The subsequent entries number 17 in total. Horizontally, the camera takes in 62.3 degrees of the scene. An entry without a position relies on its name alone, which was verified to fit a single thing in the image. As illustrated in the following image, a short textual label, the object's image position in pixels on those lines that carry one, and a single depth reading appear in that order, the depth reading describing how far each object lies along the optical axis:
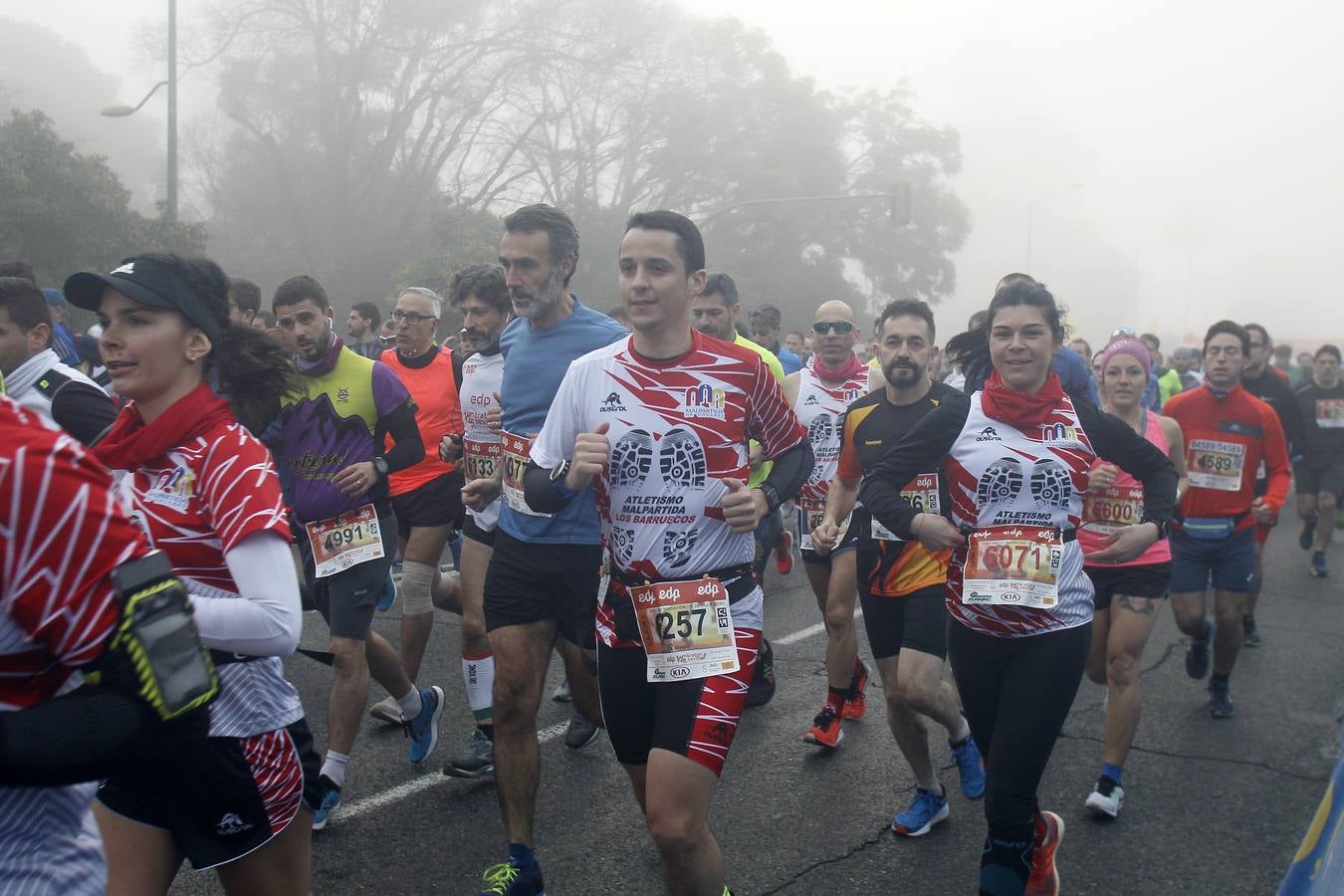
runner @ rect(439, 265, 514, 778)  5.14
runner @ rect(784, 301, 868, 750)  6.10
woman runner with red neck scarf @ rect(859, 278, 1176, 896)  3.50
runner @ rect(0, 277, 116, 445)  3.47
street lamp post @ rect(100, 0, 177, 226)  18.38
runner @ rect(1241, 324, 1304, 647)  8.26
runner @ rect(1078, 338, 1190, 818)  4.83
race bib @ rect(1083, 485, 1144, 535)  5.11
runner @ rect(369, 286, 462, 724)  5.74
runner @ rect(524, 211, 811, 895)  3.10
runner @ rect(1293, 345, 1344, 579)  10.55
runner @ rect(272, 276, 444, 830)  4.68
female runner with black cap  2.28
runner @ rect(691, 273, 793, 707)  6.31
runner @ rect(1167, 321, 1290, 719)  6.26
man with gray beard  3.84
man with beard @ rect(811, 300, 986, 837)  4.56
